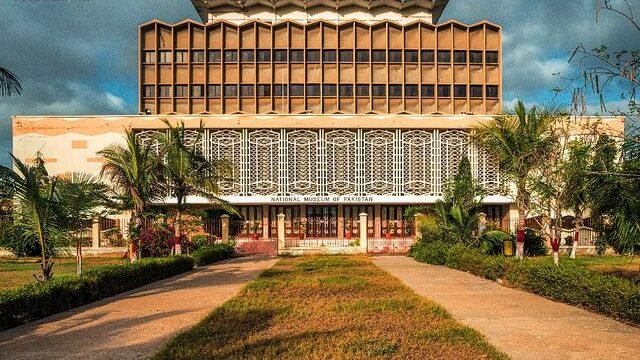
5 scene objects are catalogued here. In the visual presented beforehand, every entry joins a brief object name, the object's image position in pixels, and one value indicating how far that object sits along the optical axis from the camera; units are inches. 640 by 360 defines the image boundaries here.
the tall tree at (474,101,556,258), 890.7
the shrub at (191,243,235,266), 977.5
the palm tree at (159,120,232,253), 898.1
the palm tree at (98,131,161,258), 743.7
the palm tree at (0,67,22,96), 411.4
